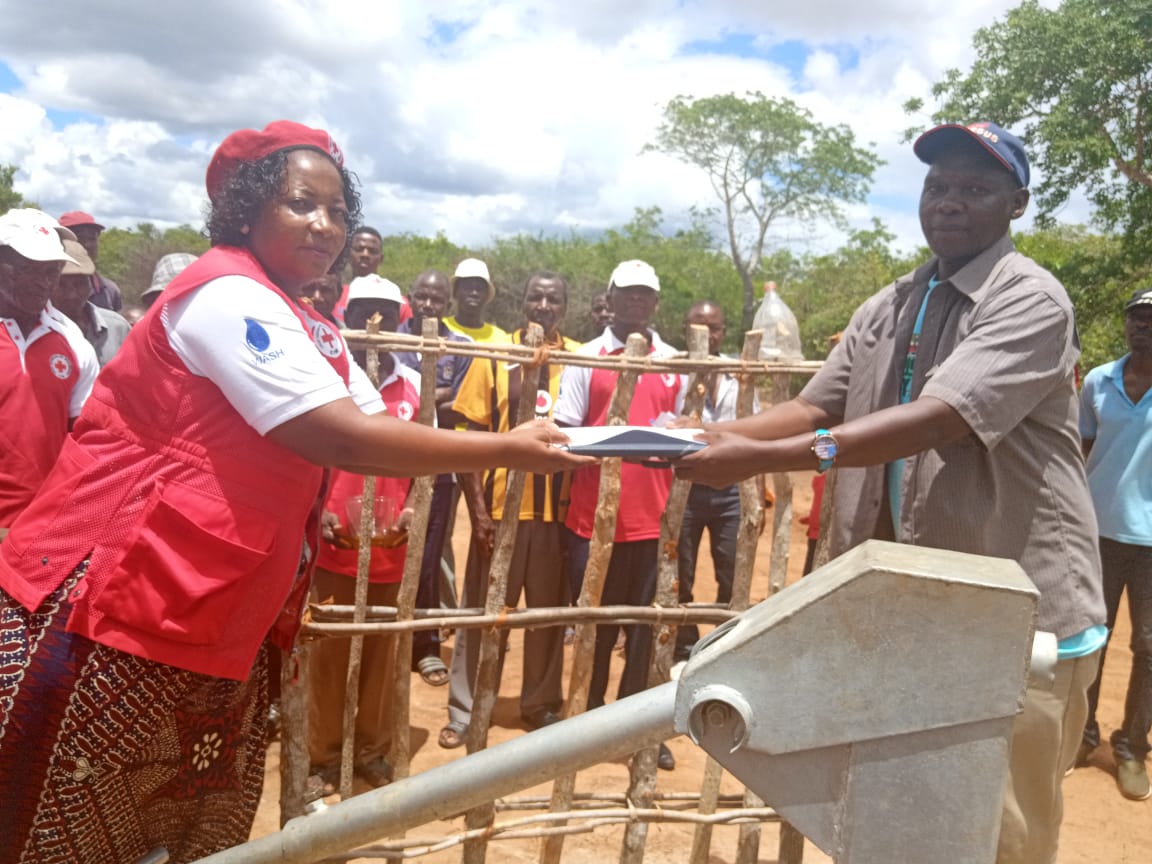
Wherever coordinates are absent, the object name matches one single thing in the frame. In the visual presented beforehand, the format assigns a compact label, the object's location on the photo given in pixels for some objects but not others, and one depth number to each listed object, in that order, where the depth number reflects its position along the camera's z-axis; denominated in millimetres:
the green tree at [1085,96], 9656
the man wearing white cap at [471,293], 6367
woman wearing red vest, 1834
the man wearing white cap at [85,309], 4551
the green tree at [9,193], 24844
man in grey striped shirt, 2248
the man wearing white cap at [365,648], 3922
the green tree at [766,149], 32688
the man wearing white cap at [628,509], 4391
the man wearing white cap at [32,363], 3637
